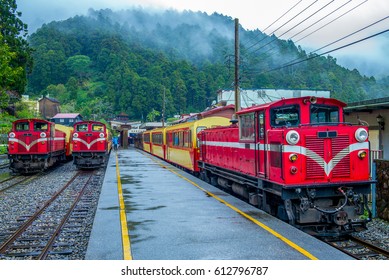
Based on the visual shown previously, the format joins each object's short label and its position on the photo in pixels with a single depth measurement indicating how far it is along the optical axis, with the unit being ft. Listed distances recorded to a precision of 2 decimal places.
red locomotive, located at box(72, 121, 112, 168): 91.15
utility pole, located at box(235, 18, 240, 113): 73.16
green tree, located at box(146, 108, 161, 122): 355.56
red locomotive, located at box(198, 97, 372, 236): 31.60
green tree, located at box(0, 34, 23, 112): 82.74
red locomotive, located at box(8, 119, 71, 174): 82.53
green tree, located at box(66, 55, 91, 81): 441.89
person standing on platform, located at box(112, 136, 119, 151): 208.65
